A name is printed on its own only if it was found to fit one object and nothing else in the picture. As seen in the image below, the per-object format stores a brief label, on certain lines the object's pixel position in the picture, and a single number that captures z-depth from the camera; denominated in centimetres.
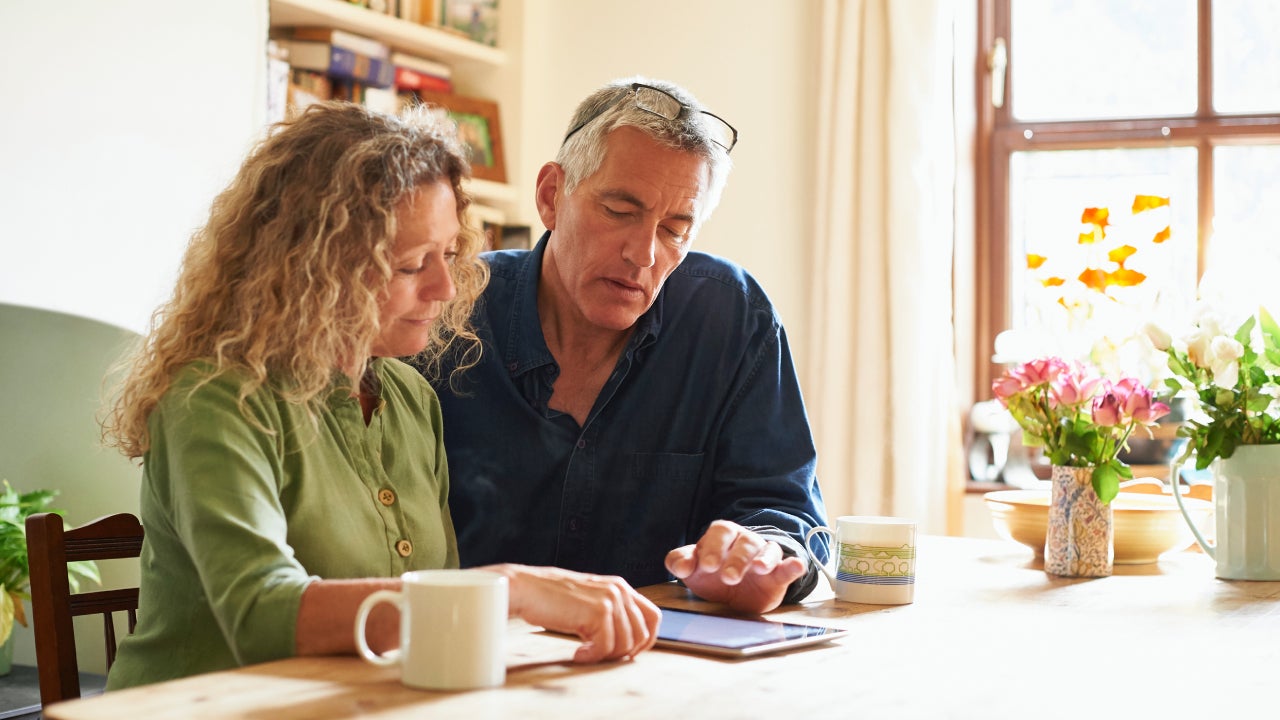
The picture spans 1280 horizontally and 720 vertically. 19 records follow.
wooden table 96
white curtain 354
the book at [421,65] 369
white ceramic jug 178
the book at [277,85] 318
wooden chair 134
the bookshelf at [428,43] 332
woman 111
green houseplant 257
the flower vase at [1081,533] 177
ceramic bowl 190
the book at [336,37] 342
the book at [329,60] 340
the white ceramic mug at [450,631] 99
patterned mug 150
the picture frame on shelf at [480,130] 383
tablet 117
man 176
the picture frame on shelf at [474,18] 385
